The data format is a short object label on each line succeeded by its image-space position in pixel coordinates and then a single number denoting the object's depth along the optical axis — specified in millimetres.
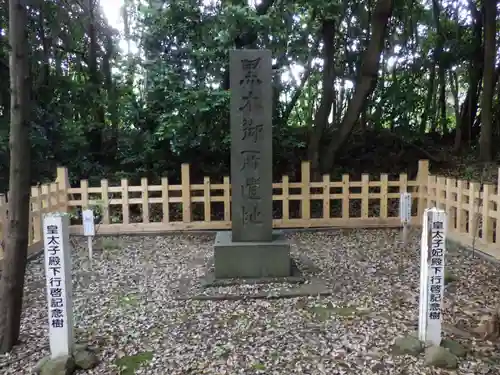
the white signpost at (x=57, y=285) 3018
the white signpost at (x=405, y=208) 6336
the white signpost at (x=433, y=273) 3156
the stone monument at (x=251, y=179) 4980
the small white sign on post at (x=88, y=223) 5648
